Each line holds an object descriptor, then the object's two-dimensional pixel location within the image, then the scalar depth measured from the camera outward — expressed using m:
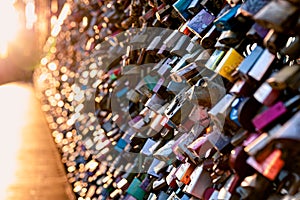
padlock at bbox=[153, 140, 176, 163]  2.22
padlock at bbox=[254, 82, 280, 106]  1.37
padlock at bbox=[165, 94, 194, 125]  2.04
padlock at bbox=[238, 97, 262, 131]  1.48
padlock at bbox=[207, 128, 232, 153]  1.68
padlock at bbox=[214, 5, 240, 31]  1.65
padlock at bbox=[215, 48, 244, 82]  1.66
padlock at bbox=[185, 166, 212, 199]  1.80
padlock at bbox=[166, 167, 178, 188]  2.18
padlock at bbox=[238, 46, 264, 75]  1.51
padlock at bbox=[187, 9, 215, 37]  2.01
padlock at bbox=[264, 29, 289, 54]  1.40
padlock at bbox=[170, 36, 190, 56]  2.26
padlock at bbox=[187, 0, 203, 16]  2.08
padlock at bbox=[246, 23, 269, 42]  1.47
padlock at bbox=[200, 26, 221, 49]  1.89
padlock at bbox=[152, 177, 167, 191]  2.37
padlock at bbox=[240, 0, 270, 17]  1.44
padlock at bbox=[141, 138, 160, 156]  2.52
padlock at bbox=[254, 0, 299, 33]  1.30
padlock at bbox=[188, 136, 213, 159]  1.82
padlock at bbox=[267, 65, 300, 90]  1.30
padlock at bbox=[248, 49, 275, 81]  1.46
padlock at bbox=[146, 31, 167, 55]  2.66
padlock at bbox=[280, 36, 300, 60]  1.38
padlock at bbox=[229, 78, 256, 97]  1.51
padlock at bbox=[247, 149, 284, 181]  1.32
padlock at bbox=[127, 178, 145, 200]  2.72
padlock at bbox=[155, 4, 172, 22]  2.51
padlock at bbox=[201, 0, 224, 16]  2.03
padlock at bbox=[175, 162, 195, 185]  1.96
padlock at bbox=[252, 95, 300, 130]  1.33
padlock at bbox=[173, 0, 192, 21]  2.21
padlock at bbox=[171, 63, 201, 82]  2.01
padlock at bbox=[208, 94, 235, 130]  1.60
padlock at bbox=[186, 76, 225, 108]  1.77
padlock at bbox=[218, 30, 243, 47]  1.67
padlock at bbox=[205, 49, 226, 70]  1.78
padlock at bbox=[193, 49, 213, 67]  1.96
